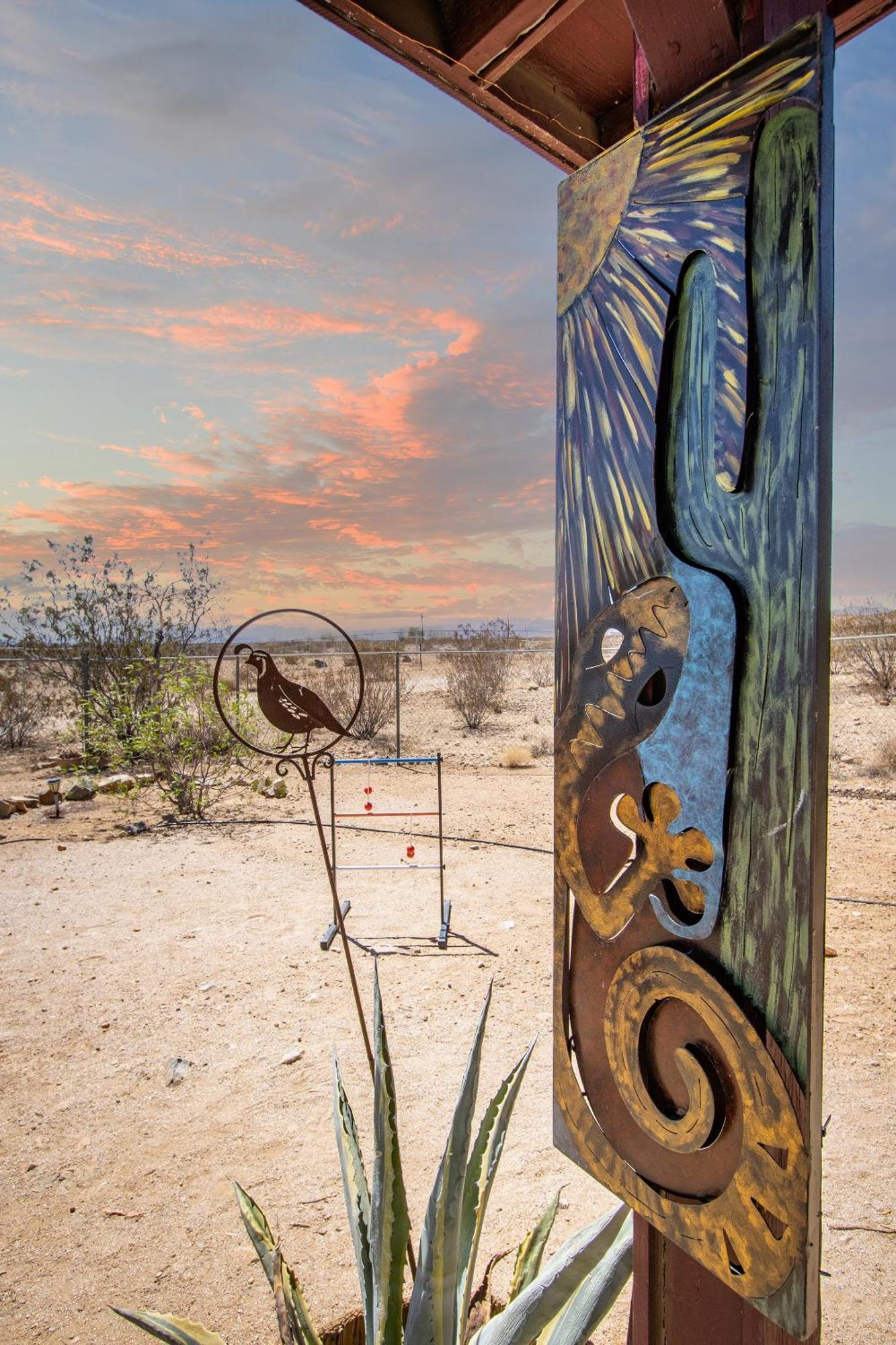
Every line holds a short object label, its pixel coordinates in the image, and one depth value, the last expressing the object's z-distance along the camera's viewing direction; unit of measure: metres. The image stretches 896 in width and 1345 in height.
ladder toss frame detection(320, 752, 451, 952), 3.56
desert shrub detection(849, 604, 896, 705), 10.77
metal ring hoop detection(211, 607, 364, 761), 1.66
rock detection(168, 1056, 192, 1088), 2.57
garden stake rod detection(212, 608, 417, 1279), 1.71
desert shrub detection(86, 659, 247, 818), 6.07
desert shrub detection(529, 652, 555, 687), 14.94
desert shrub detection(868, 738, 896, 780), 7.08
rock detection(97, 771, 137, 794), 6.20
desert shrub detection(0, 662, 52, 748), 9.35
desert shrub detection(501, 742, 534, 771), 8.05
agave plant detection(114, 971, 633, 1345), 1.07
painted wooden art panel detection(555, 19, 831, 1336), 0.87
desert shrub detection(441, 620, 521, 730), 10.76
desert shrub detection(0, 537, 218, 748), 7.79
